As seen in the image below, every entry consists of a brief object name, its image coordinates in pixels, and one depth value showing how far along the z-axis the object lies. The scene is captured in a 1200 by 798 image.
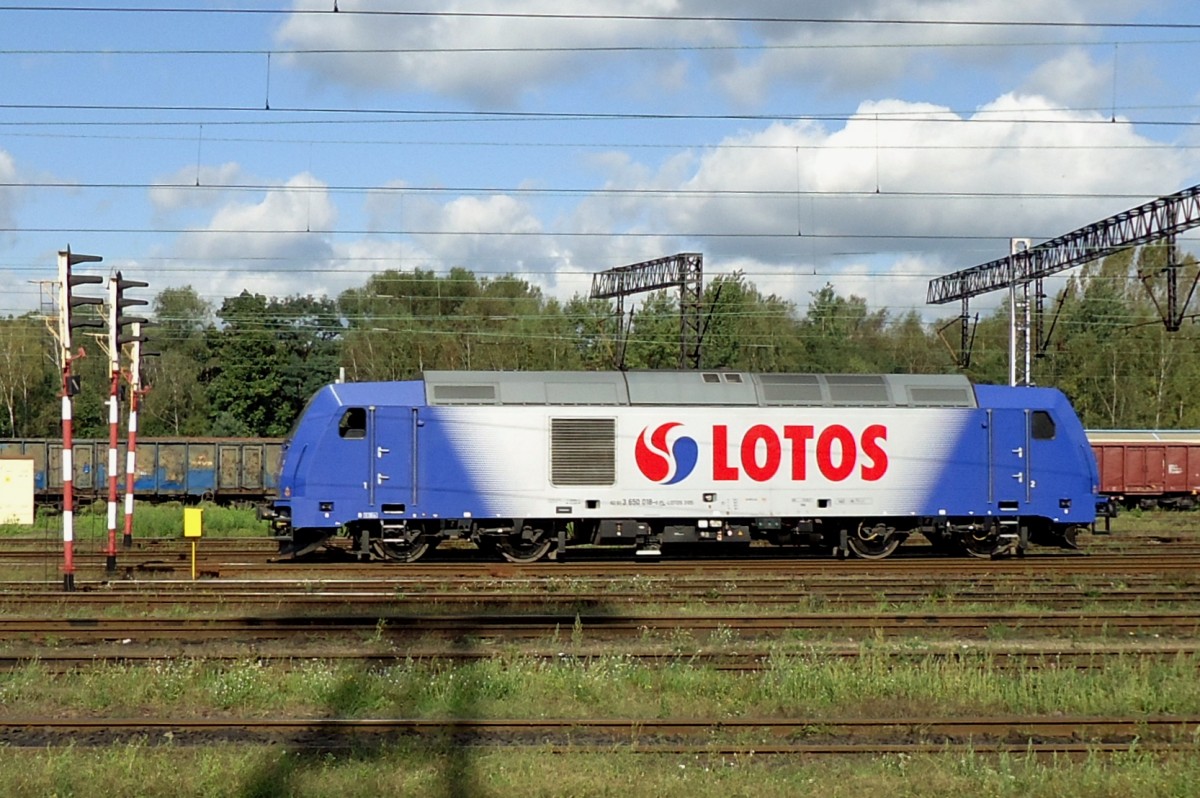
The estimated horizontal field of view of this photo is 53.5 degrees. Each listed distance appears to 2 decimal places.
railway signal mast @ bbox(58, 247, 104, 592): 18.05
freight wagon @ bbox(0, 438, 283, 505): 41.41
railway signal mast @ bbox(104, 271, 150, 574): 21.52
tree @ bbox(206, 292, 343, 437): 66.62
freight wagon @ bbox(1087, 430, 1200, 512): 41.16
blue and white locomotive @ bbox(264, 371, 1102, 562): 22.12
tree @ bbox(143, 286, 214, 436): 72.75
